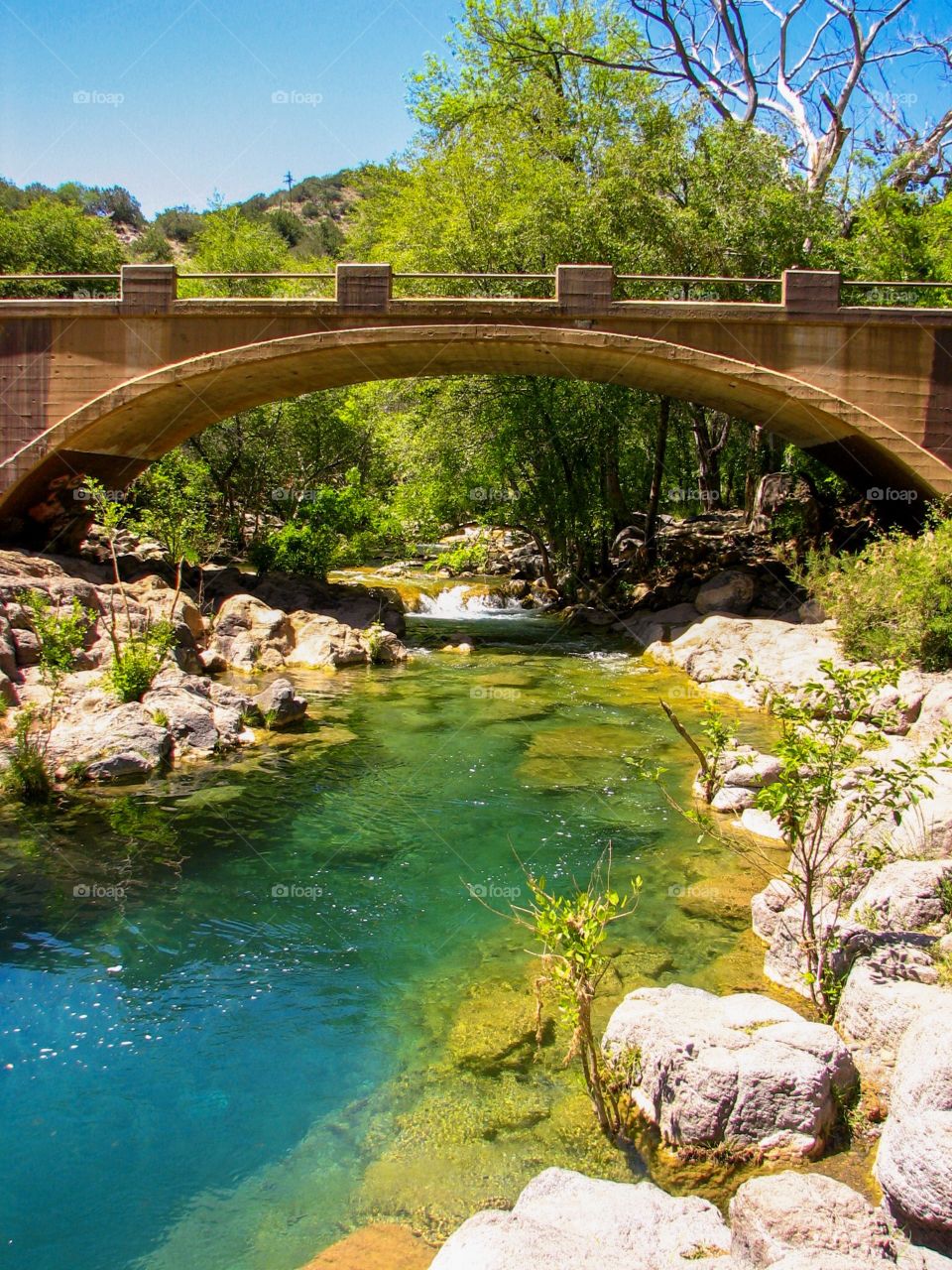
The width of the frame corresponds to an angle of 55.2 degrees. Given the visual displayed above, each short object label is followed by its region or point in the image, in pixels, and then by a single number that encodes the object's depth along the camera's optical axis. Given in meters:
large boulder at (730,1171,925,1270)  3.29
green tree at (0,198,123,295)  36.78
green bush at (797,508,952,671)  12.19
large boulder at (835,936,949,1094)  4.66
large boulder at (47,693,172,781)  9.94
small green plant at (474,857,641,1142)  4.62
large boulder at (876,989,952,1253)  3.29
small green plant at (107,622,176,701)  11.27
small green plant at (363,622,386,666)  17.50
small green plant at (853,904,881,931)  5.77
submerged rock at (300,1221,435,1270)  3.83
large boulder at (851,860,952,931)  5.62
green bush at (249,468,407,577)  22.00
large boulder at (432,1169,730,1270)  3.29
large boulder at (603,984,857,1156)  4.28
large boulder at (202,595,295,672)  16.33
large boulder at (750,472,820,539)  20.45
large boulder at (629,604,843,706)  14.40
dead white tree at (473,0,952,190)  23.83
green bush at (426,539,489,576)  20.67
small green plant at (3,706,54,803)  9.13
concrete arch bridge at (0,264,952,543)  15.66
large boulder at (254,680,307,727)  12.38
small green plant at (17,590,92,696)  10.50
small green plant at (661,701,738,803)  6.70
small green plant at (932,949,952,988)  4.91
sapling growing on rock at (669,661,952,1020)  5.34
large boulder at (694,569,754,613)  18.89
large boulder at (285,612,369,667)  17.09
